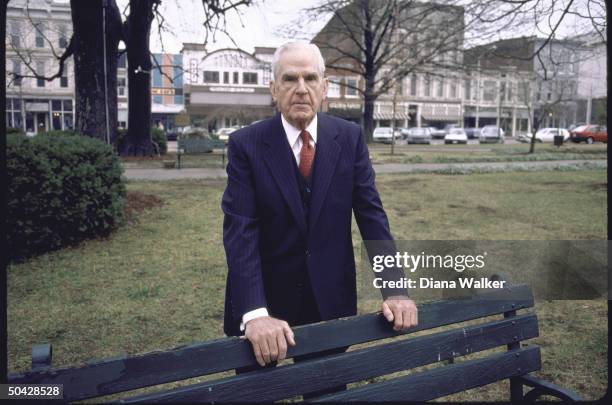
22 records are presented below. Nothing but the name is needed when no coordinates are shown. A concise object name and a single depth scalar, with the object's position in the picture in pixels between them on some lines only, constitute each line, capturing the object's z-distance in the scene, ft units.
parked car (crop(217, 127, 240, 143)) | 129.90
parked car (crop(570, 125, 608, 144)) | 120.47
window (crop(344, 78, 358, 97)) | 186.39
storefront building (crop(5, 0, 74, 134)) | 159.45
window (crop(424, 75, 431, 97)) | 203.10
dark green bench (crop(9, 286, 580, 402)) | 5.74
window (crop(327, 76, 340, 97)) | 178.40
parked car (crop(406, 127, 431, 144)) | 140.87
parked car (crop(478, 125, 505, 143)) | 149.28
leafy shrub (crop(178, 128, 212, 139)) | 83.86
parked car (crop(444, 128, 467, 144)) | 140.87
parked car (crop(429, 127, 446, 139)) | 167.12
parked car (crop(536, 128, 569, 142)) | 151.51
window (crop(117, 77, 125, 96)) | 166.81
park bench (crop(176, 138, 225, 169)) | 63.05
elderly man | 7.18
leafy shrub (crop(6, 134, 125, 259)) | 20.29
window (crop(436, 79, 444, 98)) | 205.23
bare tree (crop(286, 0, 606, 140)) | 81.05
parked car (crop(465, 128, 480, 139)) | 162.71
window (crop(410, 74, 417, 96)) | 200.75
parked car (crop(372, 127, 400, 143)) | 136.77
